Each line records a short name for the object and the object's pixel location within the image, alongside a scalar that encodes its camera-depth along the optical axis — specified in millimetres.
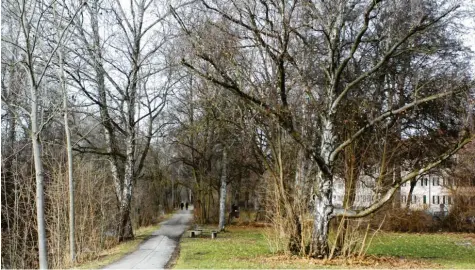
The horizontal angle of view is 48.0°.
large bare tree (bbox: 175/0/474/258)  15234
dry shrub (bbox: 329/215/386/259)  14742
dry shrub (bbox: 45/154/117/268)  17719
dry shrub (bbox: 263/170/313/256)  15578
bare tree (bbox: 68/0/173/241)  24812
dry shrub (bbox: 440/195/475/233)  33969
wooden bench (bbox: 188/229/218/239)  25858
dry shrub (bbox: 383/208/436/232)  33406
